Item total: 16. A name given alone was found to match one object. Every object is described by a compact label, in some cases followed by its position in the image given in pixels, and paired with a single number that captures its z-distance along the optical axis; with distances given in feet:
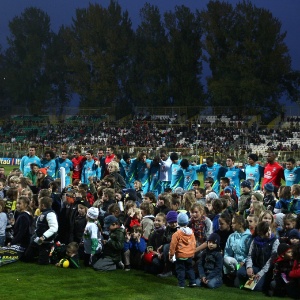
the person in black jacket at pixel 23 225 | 39.91
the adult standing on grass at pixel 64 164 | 65.41
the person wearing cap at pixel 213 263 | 33.71
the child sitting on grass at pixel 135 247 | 37.86
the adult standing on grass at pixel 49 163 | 64.22
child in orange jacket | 33.01
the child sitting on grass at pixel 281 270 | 31.63
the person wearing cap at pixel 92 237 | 38.17
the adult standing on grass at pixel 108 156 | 63.93
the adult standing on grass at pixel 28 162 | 65.05
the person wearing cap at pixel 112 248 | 37.09
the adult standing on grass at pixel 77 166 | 66.95
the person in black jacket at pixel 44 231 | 38.70
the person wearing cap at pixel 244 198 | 41.88
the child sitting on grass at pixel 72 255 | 38.54
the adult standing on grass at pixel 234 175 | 57.41
